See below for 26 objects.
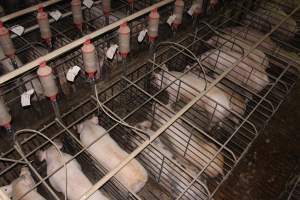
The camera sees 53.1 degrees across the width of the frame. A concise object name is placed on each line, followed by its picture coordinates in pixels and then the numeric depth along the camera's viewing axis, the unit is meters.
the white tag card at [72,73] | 2.42
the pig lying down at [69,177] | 2.41
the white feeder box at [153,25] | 2.87
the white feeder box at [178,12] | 3.15
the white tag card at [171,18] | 3.22
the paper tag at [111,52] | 2.71
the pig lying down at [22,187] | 2.41
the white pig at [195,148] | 2.79
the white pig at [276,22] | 4.51
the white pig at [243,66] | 3.53
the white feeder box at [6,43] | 2.69
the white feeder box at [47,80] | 2.23
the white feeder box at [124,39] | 2.65
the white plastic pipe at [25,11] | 2.65
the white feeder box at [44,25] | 2.90
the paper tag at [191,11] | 3.49
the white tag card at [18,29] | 2.75
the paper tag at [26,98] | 2.26
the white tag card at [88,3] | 3.31
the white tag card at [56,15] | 3.01
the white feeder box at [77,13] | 3.21
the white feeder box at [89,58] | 2.41
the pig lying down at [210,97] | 3.19
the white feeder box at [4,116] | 2.25
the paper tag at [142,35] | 2.94
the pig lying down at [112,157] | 2.50
